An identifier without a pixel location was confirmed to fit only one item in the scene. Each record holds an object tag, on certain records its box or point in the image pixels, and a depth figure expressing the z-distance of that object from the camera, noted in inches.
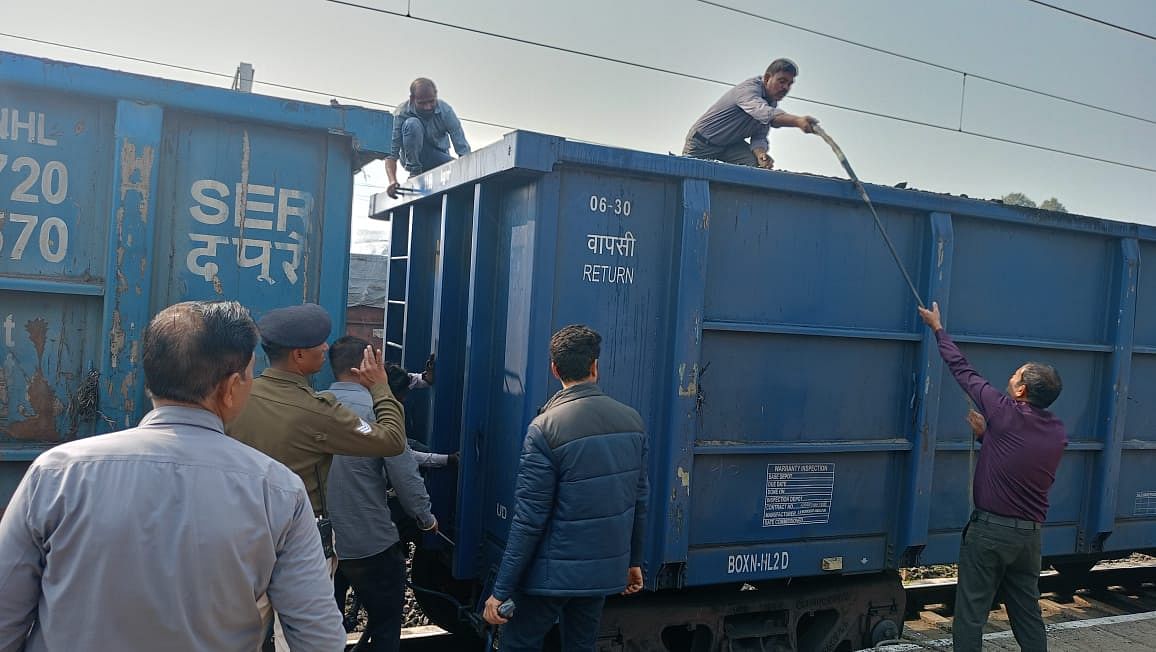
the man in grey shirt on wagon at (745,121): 193.2
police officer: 104.1
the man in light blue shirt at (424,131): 206.1
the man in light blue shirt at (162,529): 62.8
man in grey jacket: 129.6
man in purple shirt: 159.5
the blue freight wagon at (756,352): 144.4
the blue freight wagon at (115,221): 112.7
